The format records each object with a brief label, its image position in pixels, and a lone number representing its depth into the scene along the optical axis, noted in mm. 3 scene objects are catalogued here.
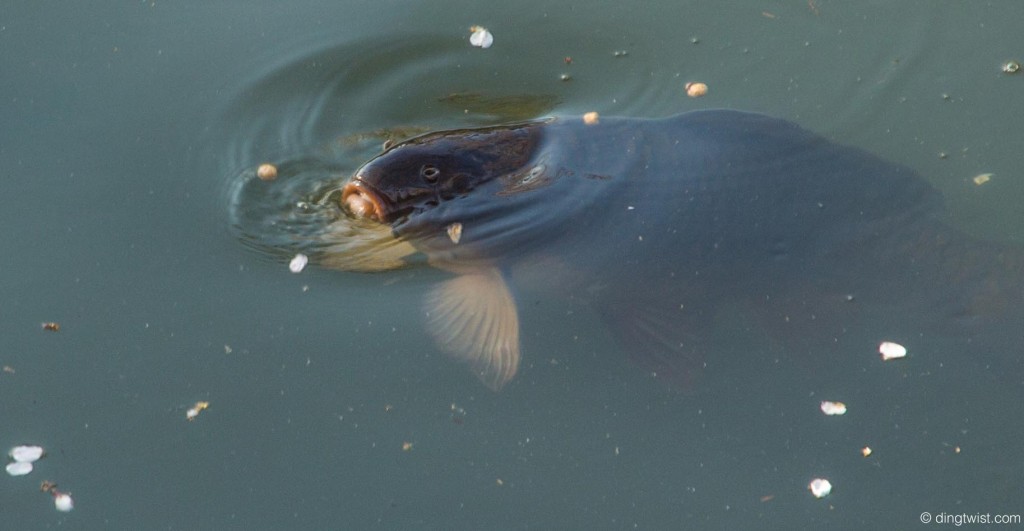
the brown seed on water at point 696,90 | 9359
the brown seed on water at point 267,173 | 8414
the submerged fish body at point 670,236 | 7969
